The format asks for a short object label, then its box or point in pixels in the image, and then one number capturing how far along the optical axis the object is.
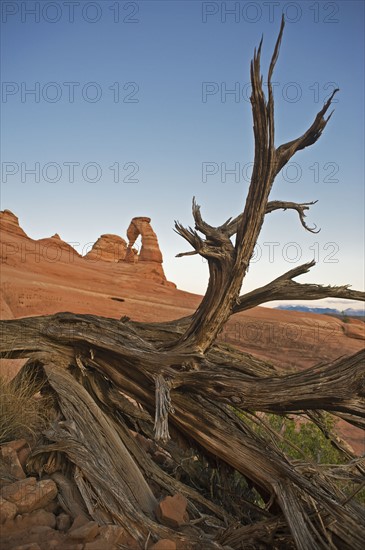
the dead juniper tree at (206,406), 3.31
